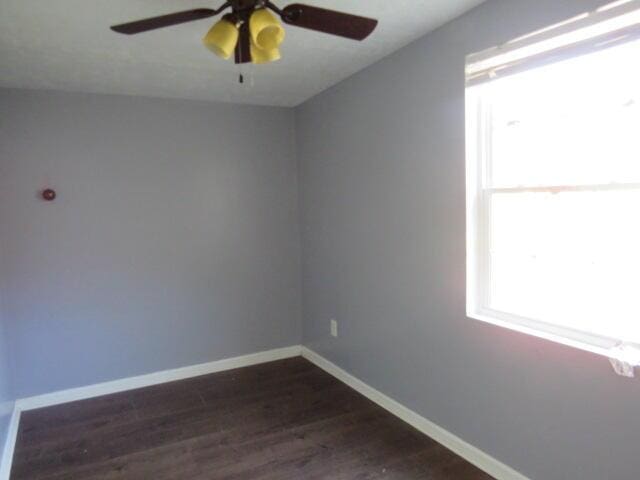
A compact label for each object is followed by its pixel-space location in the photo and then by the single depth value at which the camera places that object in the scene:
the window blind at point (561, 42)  1.54
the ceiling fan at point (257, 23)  1.47
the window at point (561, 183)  1.64
